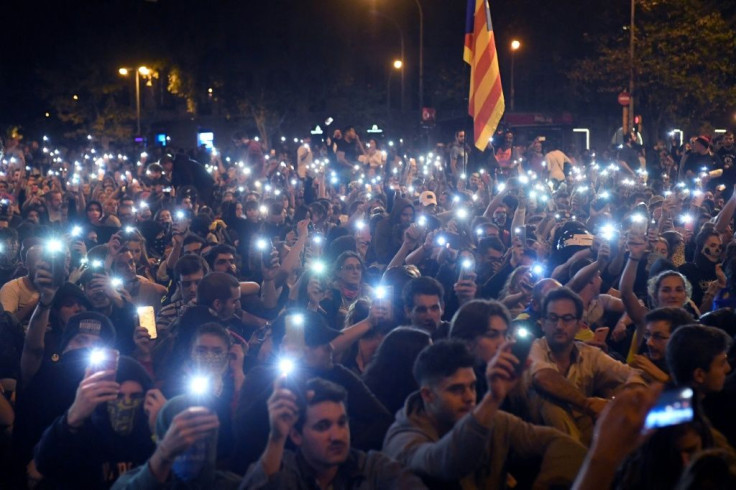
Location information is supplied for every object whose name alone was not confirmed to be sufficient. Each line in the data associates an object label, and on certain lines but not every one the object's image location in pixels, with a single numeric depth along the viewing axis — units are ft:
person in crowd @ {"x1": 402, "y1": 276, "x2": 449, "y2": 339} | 23.11
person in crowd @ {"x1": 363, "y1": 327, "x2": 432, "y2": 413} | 19.11
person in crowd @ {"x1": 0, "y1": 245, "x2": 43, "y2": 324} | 27.68
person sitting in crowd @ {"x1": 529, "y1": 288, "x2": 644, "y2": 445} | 17.89
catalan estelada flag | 41.60
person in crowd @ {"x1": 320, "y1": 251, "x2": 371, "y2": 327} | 29.14
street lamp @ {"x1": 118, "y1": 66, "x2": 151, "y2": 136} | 156.97
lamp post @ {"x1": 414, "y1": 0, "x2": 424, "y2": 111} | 108.73
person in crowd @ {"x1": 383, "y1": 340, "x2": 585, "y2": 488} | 15.16
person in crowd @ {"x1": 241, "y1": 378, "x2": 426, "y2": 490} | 13.62
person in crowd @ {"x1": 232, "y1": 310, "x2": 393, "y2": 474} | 17.12
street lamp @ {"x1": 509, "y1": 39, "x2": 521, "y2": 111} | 139.35
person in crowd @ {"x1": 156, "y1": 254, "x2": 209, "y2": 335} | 27.73
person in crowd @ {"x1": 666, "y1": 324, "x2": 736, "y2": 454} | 16.46
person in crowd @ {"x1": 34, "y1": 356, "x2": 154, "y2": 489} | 15.53
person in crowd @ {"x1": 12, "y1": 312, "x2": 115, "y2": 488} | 18.85
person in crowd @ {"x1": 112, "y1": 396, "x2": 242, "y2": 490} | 13.05
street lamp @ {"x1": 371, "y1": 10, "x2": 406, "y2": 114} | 125.66
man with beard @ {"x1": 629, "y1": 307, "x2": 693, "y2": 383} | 19.75
